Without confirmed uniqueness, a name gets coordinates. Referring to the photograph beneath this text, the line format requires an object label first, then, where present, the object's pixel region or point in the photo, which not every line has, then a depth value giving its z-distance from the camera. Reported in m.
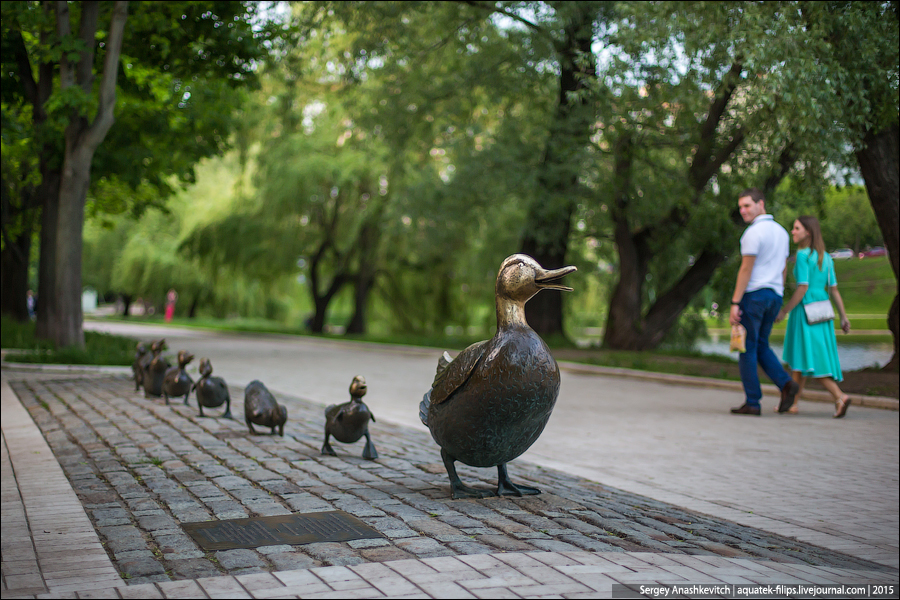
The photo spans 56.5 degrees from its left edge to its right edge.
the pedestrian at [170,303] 42.47
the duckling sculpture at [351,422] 6.57
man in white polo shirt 9.66
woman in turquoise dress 9.84
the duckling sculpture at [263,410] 7.32
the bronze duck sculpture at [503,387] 4.66
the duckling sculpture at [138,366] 10.42
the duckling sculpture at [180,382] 9.21
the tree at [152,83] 14.79
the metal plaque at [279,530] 4.19
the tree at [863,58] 11.05
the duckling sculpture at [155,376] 9.78
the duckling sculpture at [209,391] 8.38
